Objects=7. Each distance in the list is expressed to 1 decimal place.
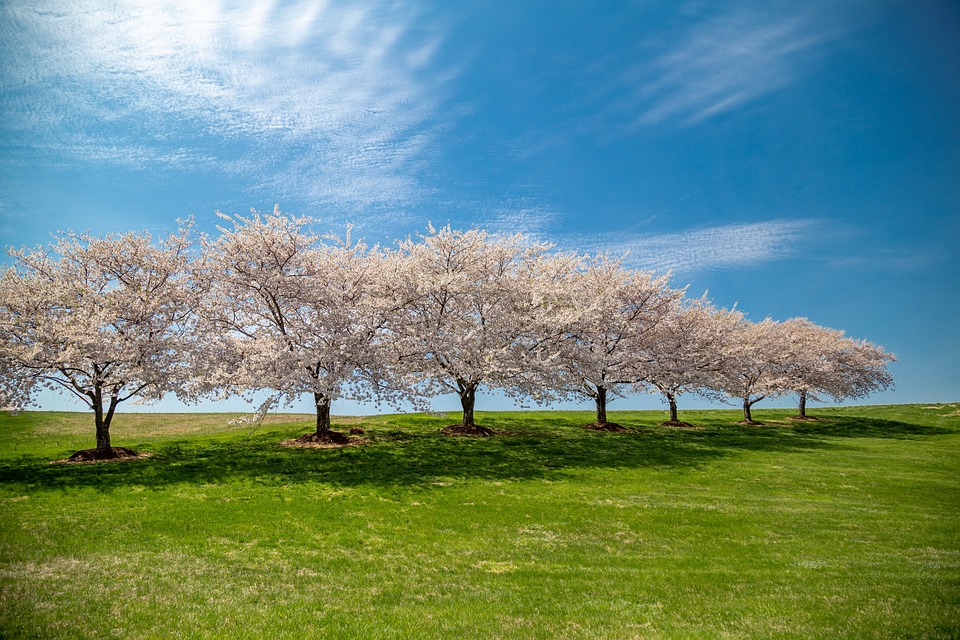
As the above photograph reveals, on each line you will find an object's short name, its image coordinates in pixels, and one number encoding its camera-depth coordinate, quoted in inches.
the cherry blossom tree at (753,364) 1985.7
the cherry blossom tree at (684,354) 1774.1
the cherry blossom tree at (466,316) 1314.0
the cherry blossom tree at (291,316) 1149.7
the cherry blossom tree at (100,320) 1037.2
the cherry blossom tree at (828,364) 2335.1
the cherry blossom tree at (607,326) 1523.1
